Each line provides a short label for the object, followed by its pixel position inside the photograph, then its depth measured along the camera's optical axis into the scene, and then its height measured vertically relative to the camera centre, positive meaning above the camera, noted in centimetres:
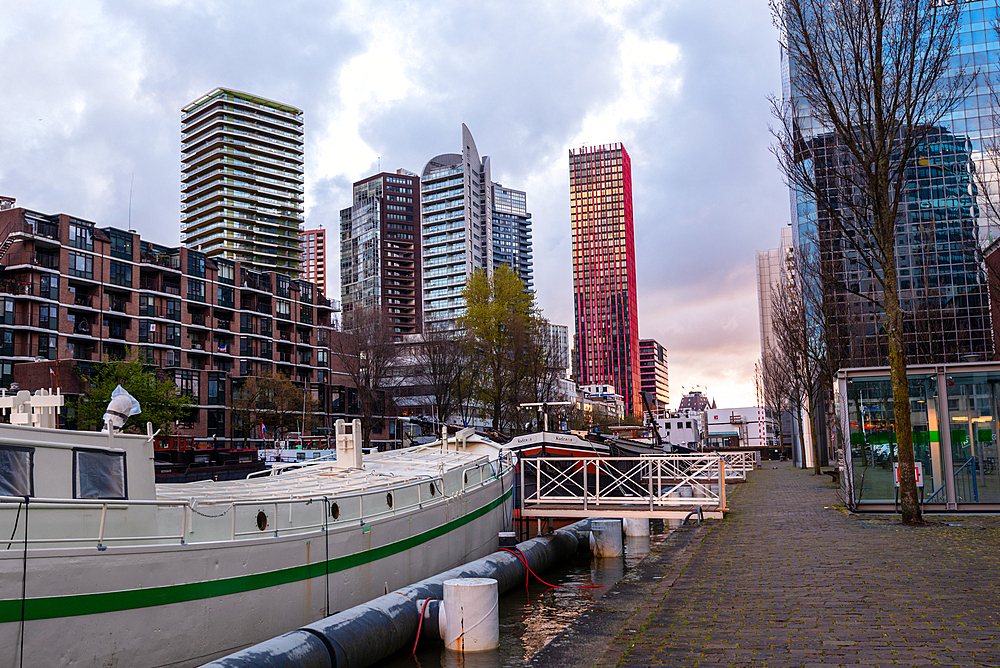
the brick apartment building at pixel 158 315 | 6688 +1051
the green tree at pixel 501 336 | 5366 +504
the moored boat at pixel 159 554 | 932 -196
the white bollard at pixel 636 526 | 2339 -363
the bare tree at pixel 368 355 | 6091 +461
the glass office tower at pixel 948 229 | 6308 +1443
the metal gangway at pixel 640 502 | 2131 -272
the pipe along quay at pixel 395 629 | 888 -282
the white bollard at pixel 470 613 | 1085 -280
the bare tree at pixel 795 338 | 4566 +386
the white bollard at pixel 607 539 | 2077 -348
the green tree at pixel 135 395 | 5725 +170
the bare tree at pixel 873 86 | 2067 +858
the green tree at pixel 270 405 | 7831 +103
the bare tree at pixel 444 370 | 5972 +315
